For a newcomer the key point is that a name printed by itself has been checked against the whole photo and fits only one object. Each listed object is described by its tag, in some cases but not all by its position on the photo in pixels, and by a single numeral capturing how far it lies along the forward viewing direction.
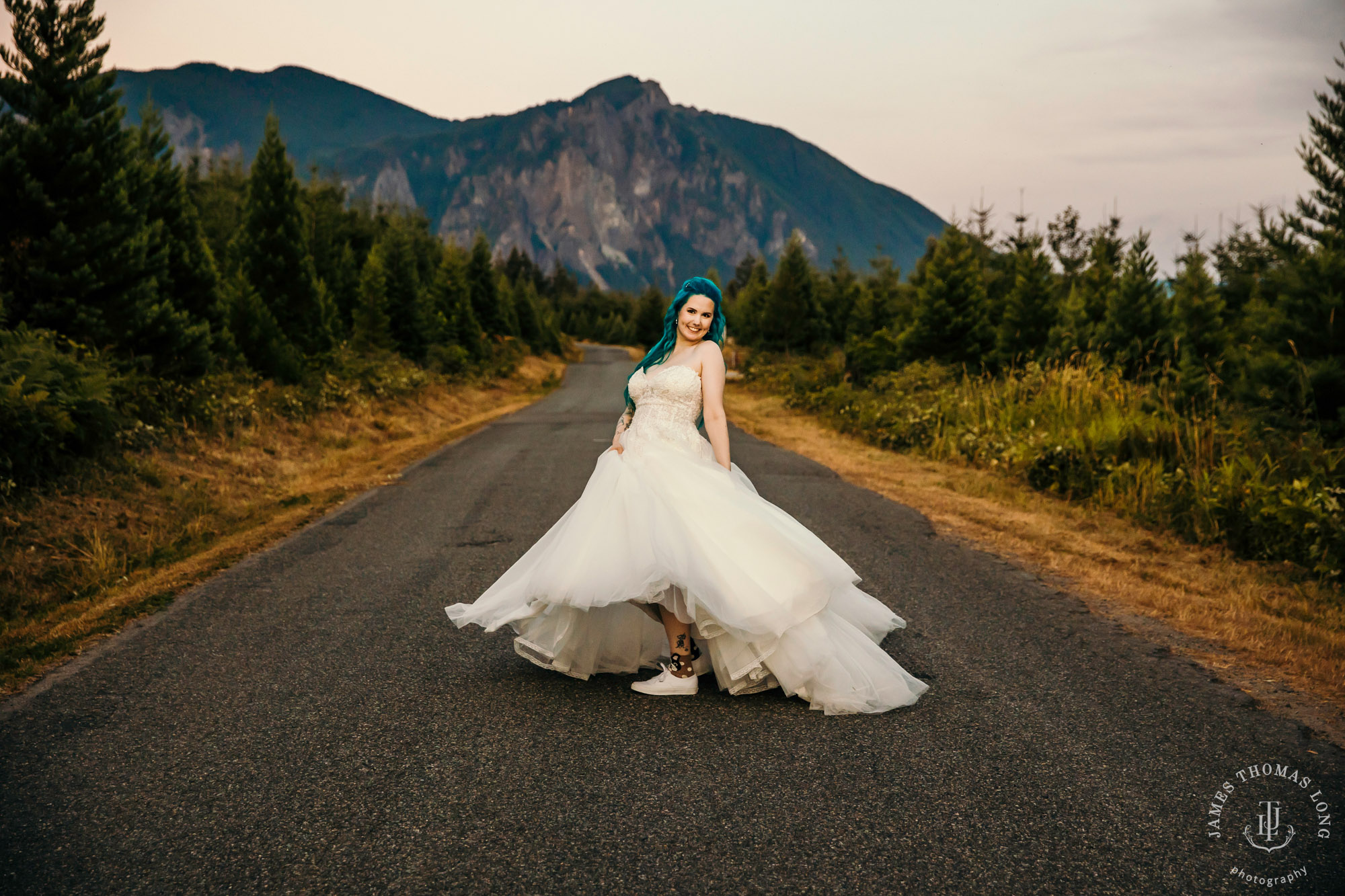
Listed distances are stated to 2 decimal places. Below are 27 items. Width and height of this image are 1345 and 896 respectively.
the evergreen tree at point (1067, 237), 62.88
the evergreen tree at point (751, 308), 48.34
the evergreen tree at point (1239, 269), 25.33
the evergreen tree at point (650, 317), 87.69
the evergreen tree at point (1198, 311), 20.52
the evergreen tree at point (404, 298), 30.06
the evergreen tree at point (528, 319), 60.95
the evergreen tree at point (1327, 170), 11.01
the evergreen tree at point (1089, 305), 23.41
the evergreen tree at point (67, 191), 9.82
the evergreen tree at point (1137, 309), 21.83
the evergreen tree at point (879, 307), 34.28
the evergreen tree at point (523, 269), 103.19
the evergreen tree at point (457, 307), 37.03
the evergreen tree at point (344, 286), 28.95
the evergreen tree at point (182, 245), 15.01
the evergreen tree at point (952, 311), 22.30
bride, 3.69
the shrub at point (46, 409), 7.18
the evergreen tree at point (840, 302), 48.05
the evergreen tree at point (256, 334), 16.42
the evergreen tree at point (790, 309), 37.47
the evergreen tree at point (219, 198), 30.62
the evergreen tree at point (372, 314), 27.30
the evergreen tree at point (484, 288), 45.25
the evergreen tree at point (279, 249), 18.41
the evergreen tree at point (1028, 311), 24.47
